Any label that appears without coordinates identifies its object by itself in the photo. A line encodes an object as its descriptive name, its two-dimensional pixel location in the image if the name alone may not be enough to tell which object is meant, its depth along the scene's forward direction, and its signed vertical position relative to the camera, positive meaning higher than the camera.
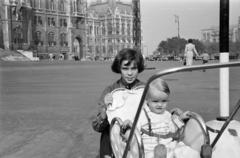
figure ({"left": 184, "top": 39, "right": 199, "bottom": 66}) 15.96 +0.14
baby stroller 2.31 -0.58
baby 2.46 -0.50
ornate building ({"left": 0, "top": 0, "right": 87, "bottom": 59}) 74.25 +6.78
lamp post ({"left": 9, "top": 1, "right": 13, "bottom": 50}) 72.49 +6.00
